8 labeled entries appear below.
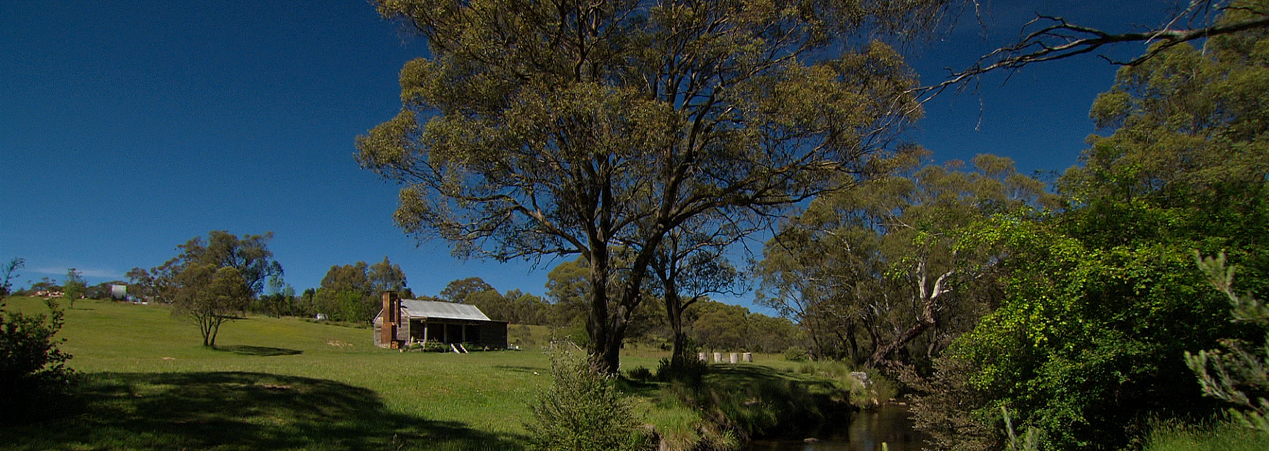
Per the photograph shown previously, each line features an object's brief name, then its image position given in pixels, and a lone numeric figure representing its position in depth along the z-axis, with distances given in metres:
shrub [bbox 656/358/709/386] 17.85
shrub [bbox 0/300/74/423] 7.02
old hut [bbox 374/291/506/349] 42.91
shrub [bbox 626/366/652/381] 19.69
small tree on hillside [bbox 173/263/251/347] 33.09
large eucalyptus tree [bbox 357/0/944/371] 12.89
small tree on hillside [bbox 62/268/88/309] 46.84
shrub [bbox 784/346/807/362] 48.47
